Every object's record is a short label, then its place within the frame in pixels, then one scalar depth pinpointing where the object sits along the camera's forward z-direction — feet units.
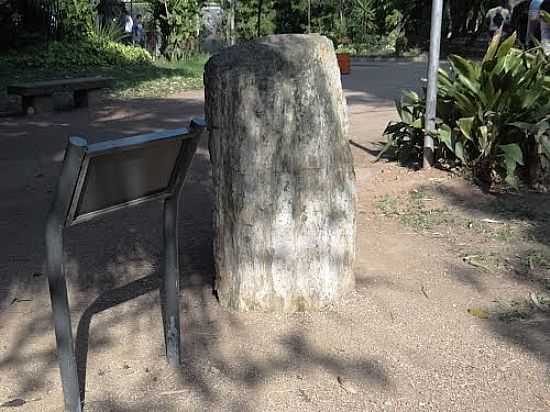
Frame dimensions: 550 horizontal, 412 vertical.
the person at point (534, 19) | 48.44
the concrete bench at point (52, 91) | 35.42
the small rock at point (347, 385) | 9.25
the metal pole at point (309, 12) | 89.25
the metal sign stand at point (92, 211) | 7.30
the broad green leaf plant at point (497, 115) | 18.07
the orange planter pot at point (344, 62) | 57.06
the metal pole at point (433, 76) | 19.66
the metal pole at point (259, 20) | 91.30
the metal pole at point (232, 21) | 89.76
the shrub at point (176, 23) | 70.85
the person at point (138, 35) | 84.58
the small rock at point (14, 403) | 9.00
